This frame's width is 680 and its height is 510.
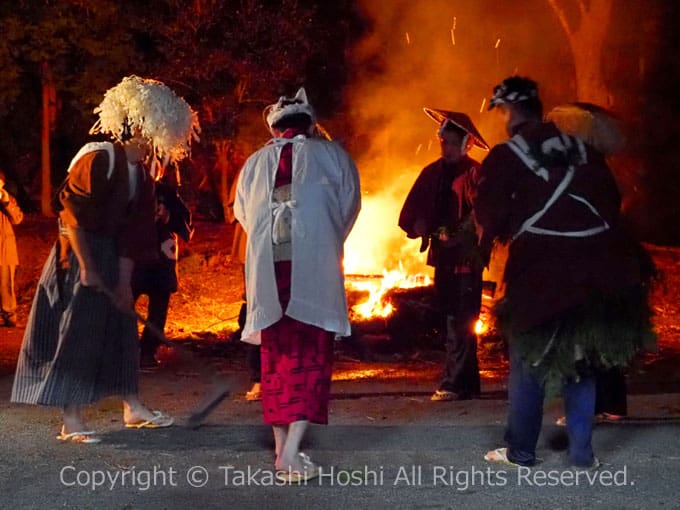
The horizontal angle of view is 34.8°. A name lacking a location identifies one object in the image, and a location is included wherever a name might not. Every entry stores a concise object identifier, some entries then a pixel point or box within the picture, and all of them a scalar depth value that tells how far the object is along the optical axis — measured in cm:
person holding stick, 574
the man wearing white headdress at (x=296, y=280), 521
